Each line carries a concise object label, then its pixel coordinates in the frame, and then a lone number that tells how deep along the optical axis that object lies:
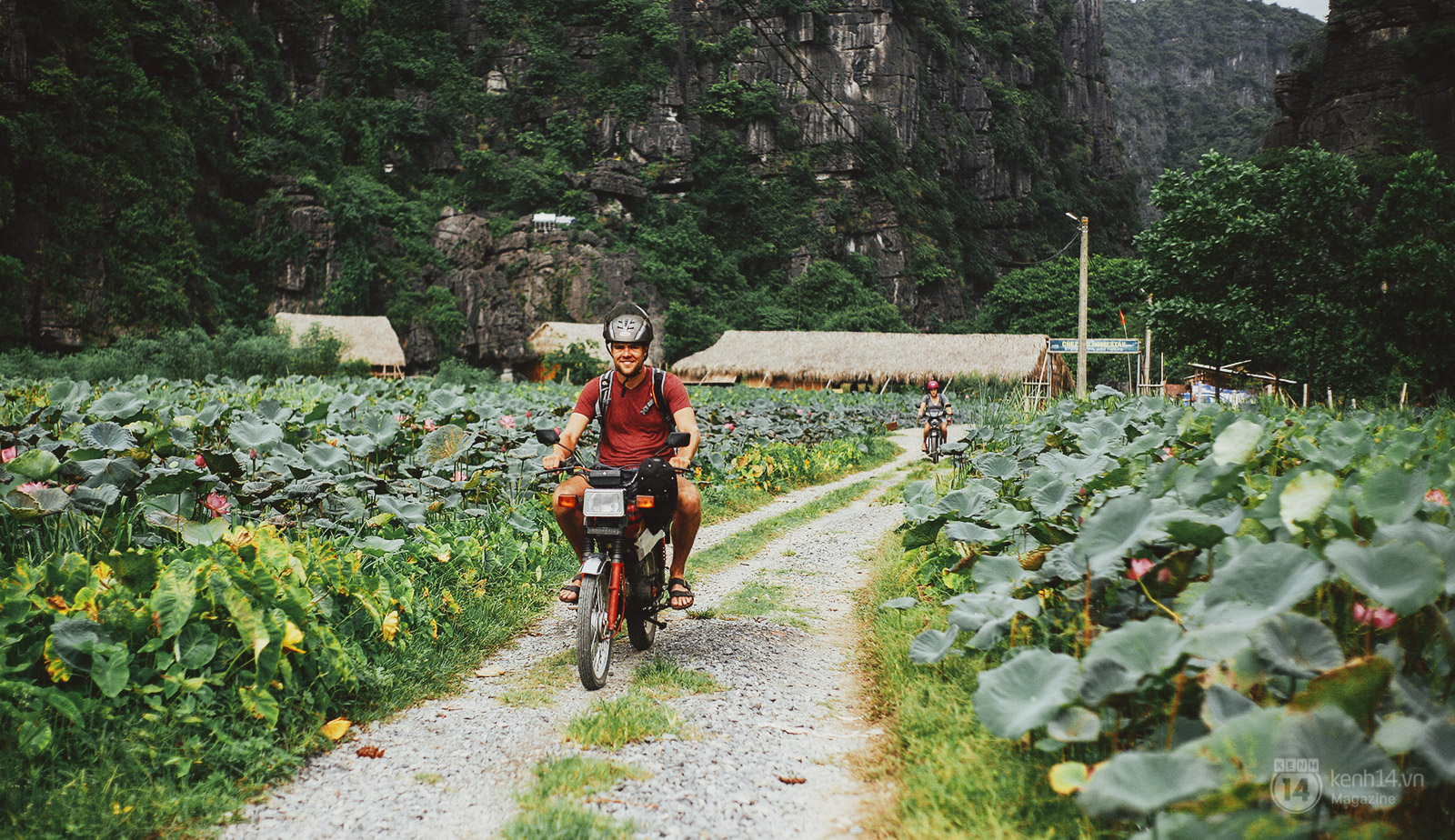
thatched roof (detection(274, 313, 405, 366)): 35.38
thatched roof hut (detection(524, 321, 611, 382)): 39.72
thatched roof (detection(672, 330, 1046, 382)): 34.84
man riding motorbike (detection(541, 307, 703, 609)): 4.25
